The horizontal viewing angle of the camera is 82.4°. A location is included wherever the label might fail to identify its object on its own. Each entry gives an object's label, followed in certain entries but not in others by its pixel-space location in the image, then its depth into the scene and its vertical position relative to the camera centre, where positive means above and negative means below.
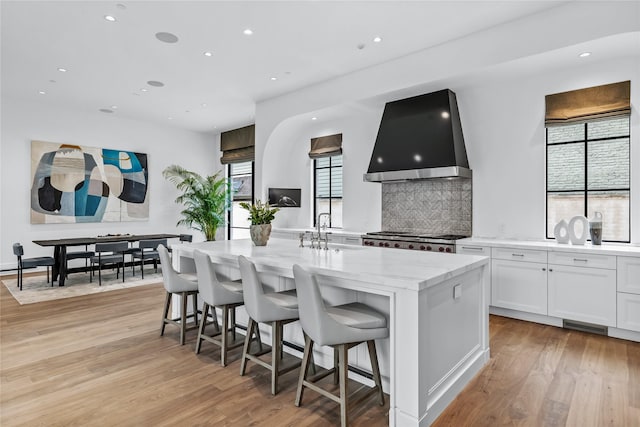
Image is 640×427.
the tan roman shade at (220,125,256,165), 8.75 +1.64
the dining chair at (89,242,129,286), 6.10 -0.72
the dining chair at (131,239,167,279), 6.79 -0.79
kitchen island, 2.08 -0.63
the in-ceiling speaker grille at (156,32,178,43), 4.29 +2.08
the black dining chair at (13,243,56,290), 5.71 -0.82
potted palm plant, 8.68 +0.29
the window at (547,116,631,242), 4.11 +0.45
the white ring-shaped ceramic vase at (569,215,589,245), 4.06 -0.21
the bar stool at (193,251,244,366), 3.04 -0.70
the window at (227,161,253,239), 9.25 +0.41
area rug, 5.35 -1.23
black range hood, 4.81 +0.97
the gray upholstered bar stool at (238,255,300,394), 2.57 -0.70
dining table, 5.96 -0.62
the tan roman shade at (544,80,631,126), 3.97 +1.23
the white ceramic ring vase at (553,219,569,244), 4.19 -0.24
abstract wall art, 7.14 +0.56
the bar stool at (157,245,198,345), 3.48 -0.70
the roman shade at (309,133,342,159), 6.78 +1.24
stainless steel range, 4.62 -0.40
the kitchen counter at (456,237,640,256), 3.60 -0.38
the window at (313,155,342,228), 6.99 +0.46
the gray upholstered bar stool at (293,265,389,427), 2.14 -0.71
